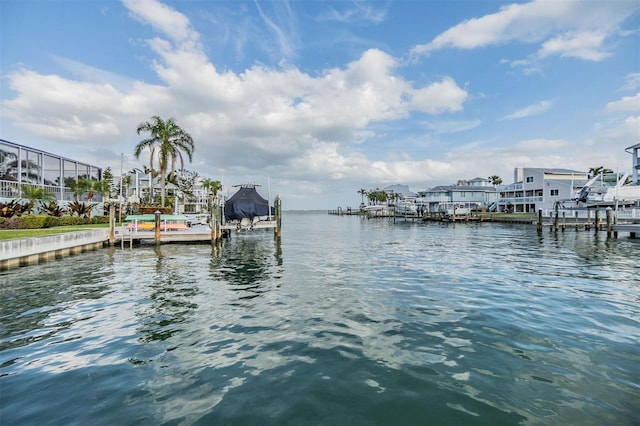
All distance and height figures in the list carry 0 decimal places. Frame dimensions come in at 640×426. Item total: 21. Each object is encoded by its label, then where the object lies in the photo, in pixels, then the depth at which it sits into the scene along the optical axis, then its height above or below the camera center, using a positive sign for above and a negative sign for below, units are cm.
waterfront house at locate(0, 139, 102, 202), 3678 +540
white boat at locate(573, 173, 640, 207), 4338 +179
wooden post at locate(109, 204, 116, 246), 2870 -173
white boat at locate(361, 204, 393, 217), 12892 -96
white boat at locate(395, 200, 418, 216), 10950 -23
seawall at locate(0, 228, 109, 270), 1880 -232
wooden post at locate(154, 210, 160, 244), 2874 -137
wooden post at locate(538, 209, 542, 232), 4776 -200
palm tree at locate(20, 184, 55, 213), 3378 +180
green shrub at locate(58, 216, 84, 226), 3319 -97
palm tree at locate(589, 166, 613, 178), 8646 +911
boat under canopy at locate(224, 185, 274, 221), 3959 +49
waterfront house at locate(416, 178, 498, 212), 10075 +351
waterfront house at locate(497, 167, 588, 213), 7938 +441
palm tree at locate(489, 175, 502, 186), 11038 +867
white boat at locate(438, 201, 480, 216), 9588 +49
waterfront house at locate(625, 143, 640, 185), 5793 +767
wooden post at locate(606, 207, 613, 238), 3838 -194
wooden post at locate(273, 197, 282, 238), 3670 -69
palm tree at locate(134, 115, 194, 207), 4784 +982
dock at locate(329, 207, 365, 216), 19028 -171
